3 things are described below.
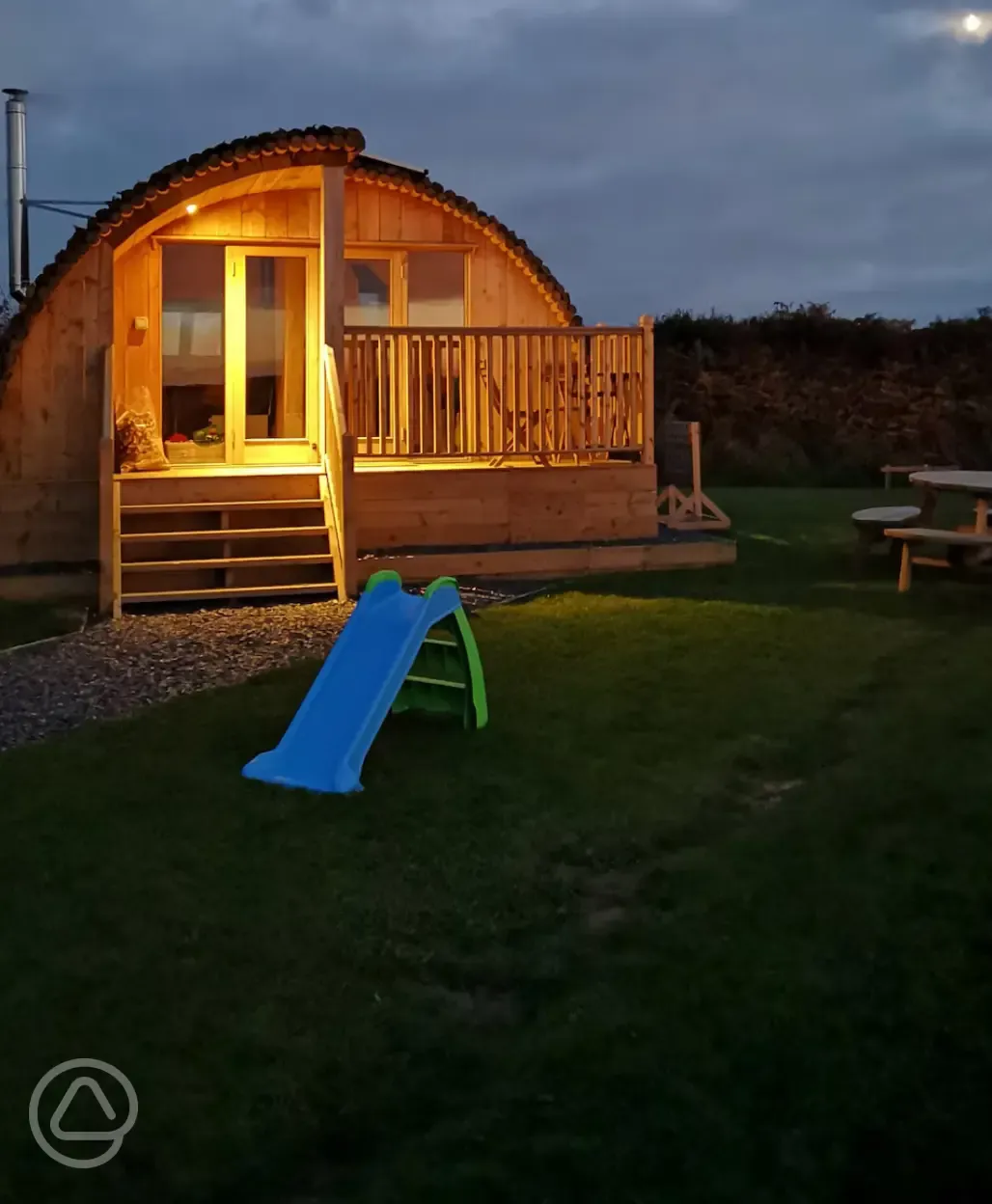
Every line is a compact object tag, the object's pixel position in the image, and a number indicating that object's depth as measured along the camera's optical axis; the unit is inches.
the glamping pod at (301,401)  438.6
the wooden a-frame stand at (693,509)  554.3
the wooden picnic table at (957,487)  410.9
